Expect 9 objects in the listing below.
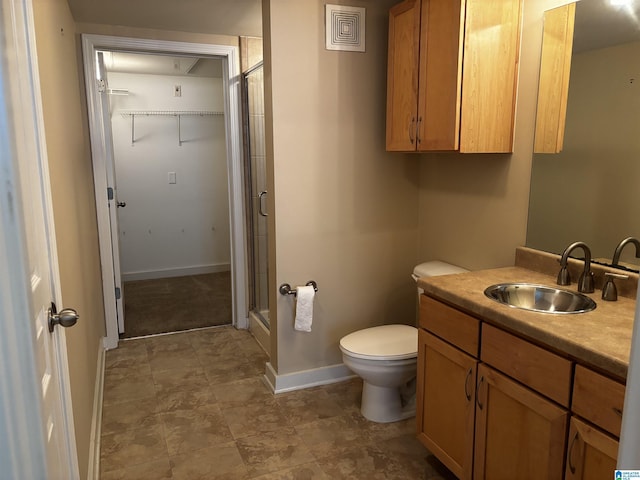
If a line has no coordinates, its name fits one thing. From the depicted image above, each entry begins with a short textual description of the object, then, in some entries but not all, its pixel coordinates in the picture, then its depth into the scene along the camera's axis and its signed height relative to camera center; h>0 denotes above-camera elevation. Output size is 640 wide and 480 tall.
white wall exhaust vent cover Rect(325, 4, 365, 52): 2.64 +0.71
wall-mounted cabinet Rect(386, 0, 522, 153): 2.12 +0.39
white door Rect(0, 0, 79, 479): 0.63 -0.21
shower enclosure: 3.43 -0.22
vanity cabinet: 1.36 -0.81
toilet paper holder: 2.77 -0.74
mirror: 1.77 +0.06
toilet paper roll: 2.74 -0.84
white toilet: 2.41 -1.01
